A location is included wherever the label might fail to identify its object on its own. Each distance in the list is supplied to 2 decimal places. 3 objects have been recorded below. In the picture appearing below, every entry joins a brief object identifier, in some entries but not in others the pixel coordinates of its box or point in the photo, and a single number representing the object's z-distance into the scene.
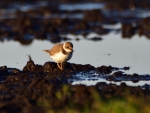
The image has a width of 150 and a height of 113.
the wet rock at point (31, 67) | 14.25
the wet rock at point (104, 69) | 14.38
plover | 13.80
